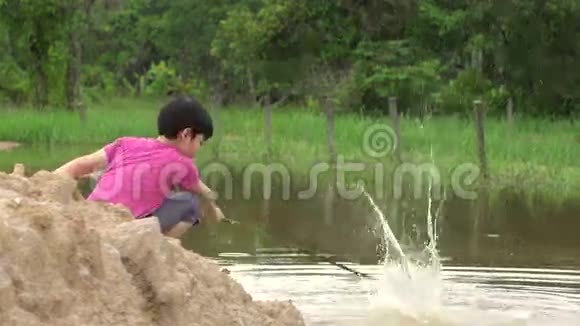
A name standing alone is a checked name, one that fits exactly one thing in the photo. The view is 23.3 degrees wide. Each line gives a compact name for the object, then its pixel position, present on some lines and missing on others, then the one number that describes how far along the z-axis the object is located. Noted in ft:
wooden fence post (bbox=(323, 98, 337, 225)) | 45.88
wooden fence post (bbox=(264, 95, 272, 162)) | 71.47
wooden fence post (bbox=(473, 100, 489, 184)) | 57.31
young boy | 22.17
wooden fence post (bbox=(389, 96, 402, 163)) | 63.16
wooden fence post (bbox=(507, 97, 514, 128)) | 83.36
